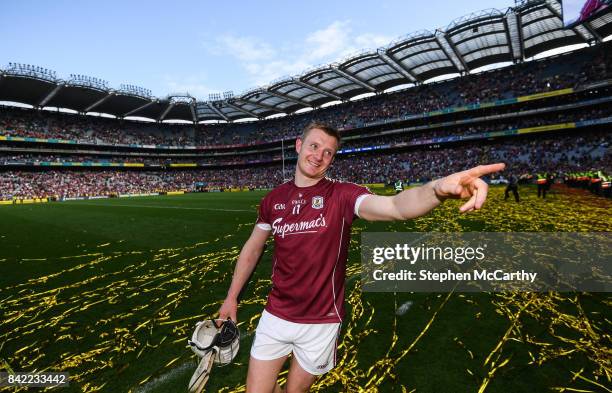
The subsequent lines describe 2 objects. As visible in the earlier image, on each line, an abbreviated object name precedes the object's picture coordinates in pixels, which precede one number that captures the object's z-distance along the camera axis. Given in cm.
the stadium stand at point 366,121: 3947
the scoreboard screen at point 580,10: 2950
